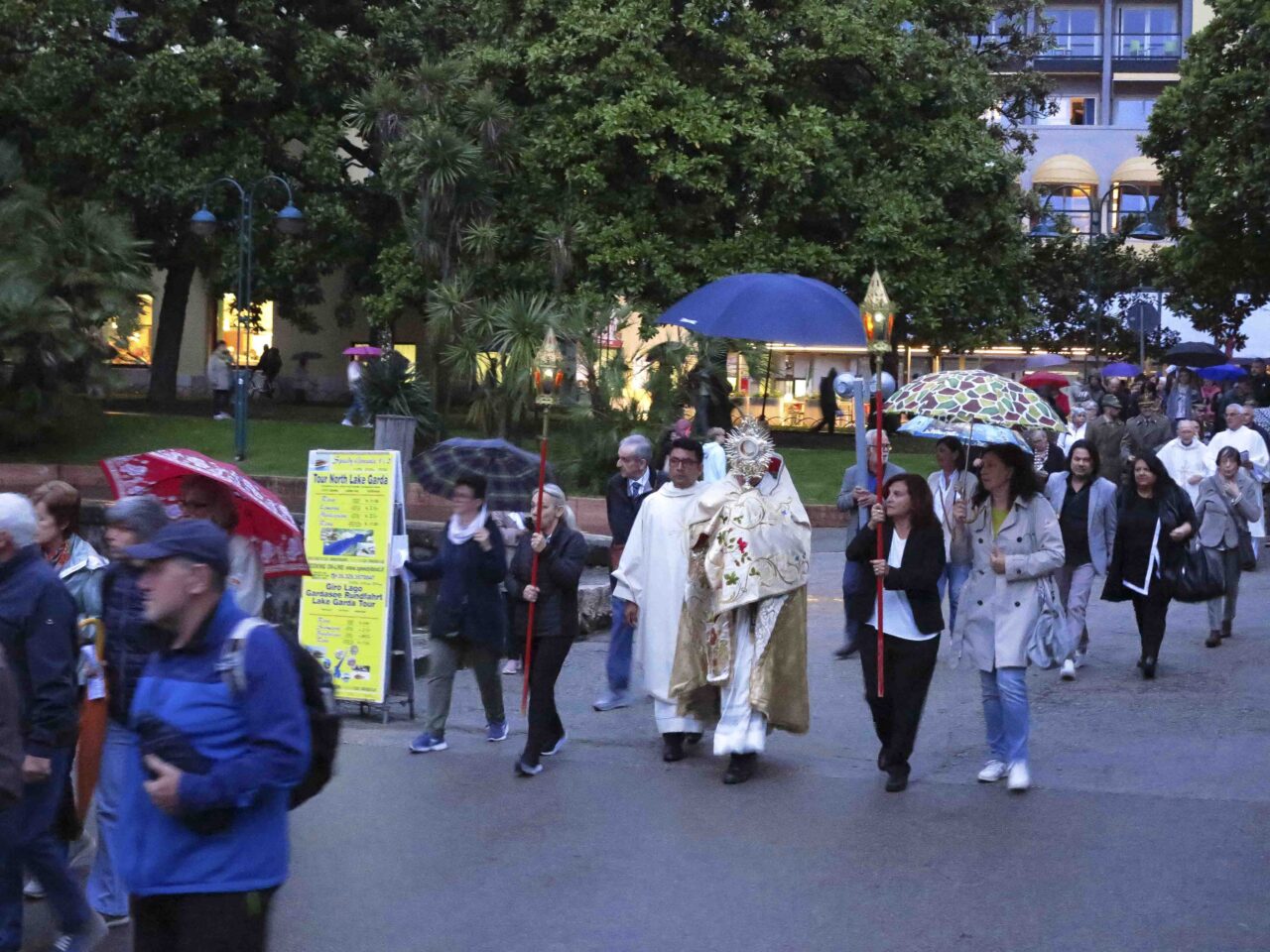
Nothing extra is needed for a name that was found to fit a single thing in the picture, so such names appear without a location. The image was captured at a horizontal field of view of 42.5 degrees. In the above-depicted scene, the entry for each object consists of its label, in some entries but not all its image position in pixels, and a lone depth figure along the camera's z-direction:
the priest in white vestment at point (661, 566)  9.27
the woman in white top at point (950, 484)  10.19
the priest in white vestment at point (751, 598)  8.28
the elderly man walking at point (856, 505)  8.95
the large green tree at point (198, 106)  29.39
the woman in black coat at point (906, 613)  8.04
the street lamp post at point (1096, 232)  28.74
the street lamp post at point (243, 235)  25.67
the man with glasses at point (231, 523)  6.49
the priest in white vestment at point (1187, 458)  15.20
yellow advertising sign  10.16
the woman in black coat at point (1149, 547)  11.20
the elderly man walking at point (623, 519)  10.65
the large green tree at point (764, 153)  27.08
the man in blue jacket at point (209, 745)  3.66
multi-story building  57.75
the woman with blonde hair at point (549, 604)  8.48
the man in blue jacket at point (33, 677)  5.11
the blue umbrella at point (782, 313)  9.79
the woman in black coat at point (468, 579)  8.50
